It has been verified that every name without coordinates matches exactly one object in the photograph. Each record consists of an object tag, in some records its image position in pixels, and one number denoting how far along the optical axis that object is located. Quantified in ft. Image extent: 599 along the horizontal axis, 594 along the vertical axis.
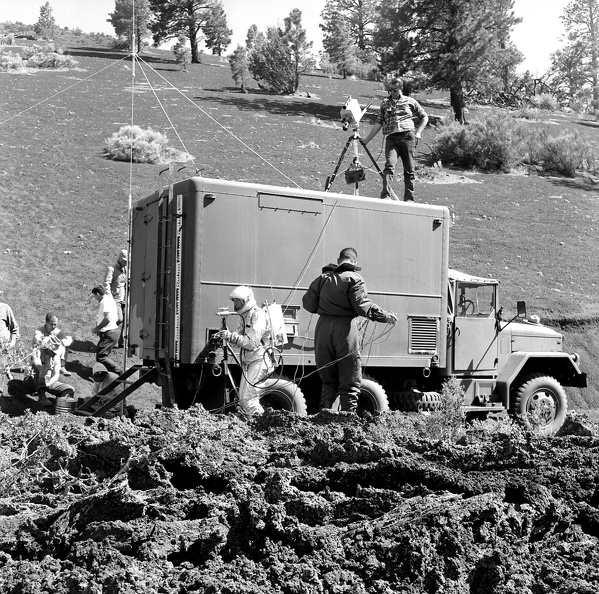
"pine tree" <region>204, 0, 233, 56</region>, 168.96
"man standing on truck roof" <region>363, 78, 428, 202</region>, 39.63
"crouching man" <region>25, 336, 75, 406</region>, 37.14
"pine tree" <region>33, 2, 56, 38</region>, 236.43
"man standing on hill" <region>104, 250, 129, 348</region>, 45.60
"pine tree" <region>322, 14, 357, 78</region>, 202.90
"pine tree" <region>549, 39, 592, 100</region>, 215.31
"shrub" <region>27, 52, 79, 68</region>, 130.00
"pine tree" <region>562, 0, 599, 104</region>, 214.48
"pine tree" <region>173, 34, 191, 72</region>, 160.50
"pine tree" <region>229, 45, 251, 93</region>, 133.79
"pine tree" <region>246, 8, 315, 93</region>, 133.59
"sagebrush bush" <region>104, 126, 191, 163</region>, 75.31
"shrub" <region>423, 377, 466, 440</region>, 22.36
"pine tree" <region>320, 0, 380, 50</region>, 209.97
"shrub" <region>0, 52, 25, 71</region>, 118.83
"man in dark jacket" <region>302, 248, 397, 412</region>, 28.55
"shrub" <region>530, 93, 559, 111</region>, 160.90
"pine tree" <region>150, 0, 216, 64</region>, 153.38
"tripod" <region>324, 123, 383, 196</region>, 37.52
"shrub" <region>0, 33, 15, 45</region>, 163.20
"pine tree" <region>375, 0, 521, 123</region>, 119.03
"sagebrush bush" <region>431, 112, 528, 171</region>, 96.94
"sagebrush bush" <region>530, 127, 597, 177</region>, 100.17
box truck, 30.35
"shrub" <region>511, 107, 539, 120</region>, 135.13
